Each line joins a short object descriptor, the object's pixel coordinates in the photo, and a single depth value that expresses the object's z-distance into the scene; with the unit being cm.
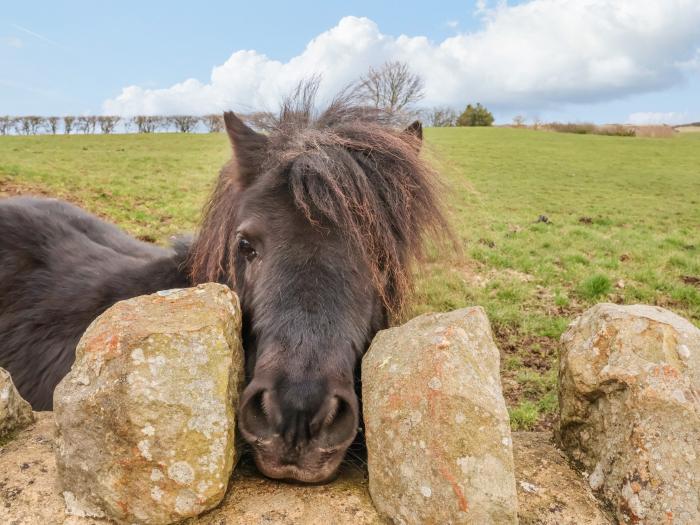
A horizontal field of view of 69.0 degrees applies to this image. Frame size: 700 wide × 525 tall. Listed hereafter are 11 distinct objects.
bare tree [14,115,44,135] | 4397
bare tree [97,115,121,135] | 4666
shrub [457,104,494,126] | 6241
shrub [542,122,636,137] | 4969
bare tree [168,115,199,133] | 4738
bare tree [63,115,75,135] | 4609
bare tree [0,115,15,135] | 4297
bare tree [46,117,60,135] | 4522
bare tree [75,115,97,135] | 4659
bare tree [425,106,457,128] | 6097
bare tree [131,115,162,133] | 4675
